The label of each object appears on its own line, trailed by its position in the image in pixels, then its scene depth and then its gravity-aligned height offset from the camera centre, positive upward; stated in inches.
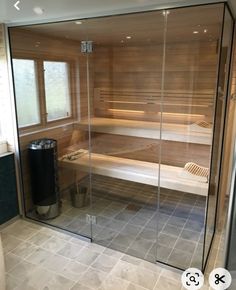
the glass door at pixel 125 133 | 106.3 -23.9
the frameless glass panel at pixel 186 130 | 92.4 -20.1
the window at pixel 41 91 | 114.3 -2.6
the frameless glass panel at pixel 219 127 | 82.5 -14.1
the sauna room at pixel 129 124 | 96.3 -18.6
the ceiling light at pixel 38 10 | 80.9 +23.5
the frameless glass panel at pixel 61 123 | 112.1 -18.8
